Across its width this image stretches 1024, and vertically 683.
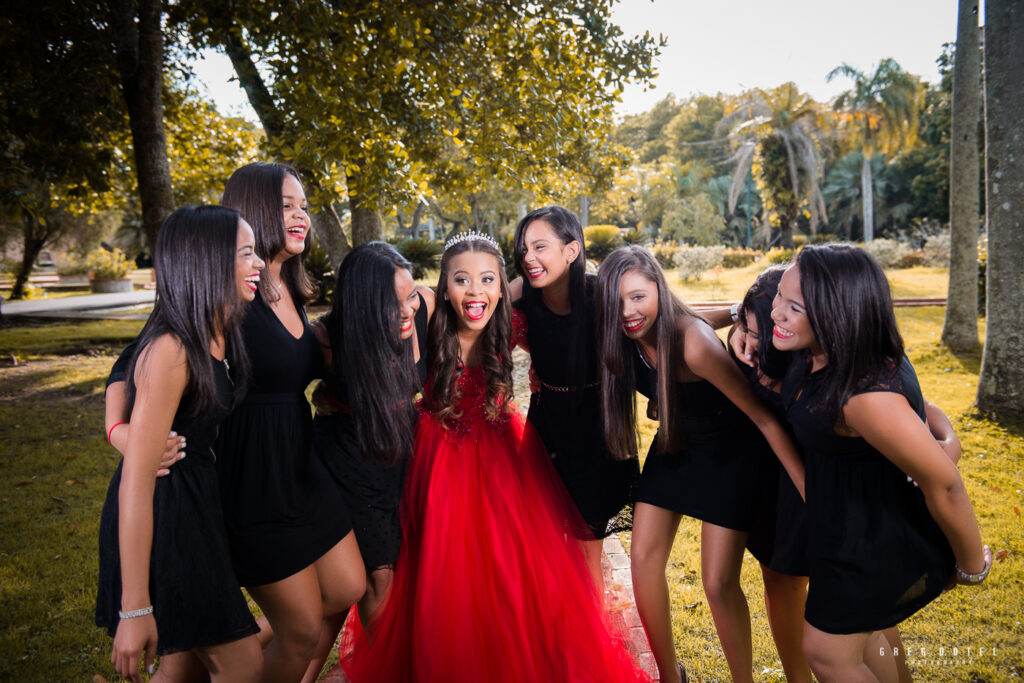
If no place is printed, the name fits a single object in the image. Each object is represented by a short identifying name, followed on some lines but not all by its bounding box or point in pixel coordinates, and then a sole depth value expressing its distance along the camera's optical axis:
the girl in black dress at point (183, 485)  2.05
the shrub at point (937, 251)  25.25
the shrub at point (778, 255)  26.53
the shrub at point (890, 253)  26.27
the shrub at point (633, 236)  20.64
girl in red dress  3.01
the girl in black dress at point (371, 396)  2.90
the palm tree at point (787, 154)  34.66
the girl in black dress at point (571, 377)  3.59
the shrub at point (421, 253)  20.58
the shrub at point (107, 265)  30.34
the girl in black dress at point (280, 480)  2.49
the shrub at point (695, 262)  24.09
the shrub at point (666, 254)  27.89
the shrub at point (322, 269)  18.39
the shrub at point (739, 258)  30.63
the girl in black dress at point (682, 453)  2.99
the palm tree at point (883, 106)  35.84
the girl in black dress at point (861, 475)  2.17
